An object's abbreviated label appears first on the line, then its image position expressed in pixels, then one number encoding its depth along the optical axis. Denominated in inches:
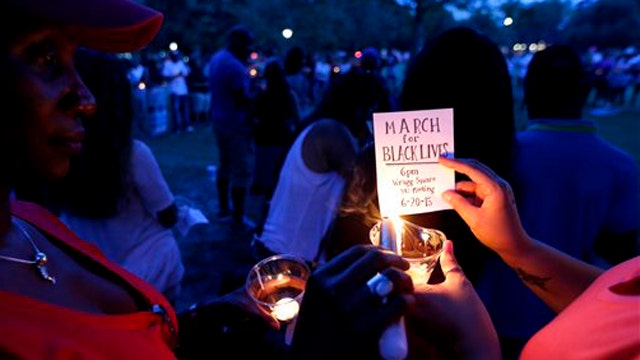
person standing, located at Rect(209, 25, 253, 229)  230.8
